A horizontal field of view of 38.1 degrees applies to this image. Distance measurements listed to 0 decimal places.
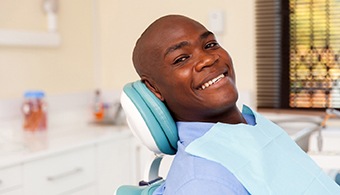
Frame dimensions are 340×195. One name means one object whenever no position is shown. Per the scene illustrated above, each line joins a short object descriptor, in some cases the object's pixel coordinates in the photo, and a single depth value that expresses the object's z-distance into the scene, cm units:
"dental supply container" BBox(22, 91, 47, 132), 249
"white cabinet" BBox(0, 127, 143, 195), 195
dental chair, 111
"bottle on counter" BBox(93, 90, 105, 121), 294
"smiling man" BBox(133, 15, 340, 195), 97
